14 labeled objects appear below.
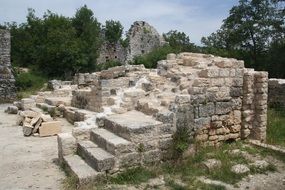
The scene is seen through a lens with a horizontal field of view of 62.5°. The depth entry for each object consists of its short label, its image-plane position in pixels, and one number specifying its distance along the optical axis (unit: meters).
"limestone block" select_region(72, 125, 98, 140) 4.77
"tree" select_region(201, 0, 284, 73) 15.03
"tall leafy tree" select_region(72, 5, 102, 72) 18.89
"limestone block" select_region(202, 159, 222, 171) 4.16
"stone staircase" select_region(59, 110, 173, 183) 3.87
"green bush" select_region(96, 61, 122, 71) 19.82
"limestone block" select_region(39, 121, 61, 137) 6.49
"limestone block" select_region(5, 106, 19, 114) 9.87
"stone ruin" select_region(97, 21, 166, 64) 20.42
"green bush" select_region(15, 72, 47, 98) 15.49
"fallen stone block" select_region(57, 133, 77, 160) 4.57
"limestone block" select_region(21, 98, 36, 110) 9.65
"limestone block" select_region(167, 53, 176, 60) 6.44
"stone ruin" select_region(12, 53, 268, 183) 4.07
